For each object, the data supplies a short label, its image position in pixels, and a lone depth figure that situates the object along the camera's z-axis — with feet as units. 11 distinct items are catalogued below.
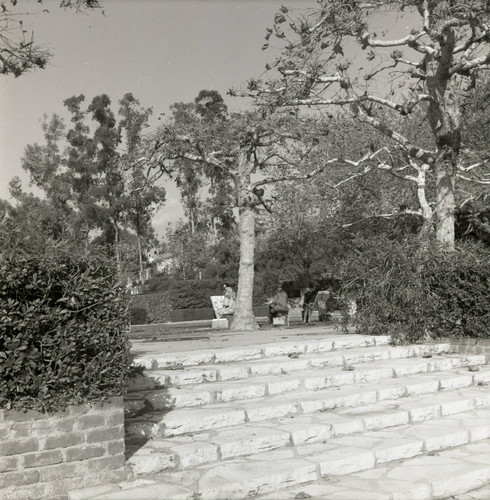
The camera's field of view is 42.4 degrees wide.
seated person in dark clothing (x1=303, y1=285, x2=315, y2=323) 66.49
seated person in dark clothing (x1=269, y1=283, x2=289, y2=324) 59.06
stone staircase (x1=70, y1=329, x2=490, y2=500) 15.42
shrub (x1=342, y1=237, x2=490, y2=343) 32.17
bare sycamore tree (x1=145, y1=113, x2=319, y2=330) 51.11
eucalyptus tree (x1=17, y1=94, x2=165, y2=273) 132.16
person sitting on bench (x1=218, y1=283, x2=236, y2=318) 68.69
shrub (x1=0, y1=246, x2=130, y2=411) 13.98
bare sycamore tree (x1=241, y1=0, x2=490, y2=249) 35.60
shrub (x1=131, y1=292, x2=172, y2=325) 96.84
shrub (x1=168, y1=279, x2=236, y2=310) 105.70
